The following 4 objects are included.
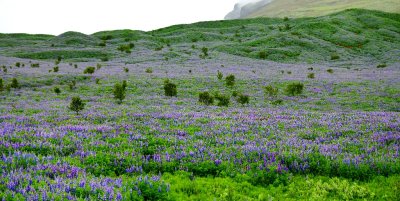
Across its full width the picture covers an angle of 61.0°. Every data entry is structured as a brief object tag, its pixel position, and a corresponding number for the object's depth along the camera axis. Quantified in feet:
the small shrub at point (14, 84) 101.43
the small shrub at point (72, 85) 104.14
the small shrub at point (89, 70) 131.95
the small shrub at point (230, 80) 110.68
